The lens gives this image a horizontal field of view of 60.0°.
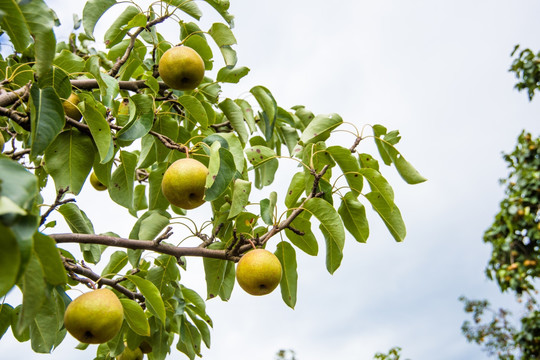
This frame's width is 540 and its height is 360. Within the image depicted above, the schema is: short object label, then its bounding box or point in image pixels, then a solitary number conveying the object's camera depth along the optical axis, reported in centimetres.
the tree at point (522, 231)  762
